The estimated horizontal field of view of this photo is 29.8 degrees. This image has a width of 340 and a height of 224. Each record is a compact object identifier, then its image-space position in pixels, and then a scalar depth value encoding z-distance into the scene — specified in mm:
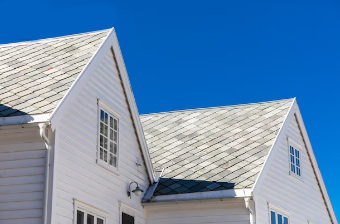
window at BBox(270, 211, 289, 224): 20039
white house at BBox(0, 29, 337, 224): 14414
